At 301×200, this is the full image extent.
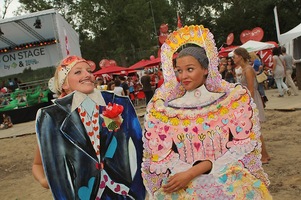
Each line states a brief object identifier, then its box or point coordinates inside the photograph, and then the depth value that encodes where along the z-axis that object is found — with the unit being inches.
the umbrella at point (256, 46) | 663.1
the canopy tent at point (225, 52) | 821.2
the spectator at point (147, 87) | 561.9
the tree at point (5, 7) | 1415.1
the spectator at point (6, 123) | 611.6
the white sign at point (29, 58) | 770.2
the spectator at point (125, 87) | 587.5
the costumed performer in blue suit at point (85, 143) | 91.8
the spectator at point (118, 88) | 449.6
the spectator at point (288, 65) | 469.1
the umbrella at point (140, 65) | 846.7
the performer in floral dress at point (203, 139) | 86.0
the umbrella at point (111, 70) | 834.8
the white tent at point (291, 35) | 624.4
